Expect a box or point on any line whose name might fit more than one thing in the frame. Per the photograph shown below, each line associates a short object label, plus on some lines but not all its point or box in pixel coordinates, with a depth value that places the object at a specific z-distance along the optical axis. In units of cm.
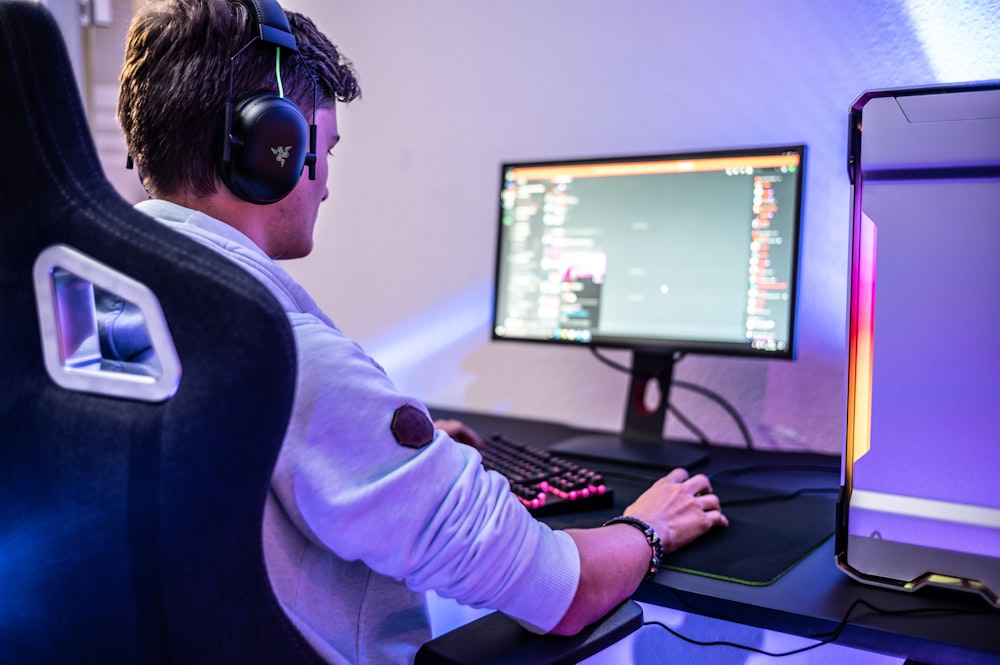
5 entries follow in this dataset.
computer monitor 132
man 63
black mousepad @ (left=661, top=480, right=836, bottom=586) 84
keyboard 102
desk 66
